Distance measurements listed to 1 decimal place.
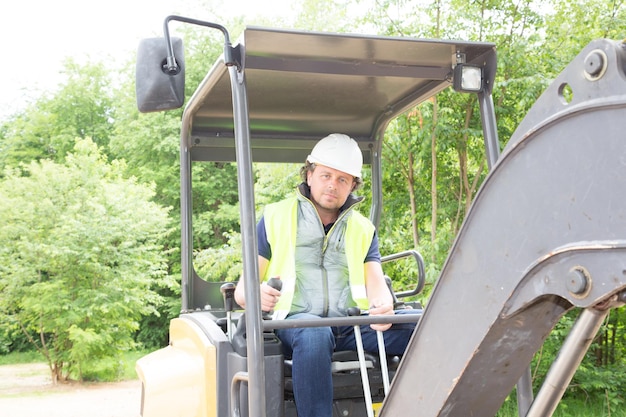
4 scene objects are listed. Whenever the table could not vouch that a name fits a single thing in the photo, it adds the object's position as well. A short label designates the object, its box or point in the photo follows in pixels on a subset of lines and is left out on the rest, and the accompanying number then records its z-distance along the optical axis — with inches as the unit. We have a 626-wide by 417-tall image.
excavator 58.4
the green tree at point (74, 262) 681.6
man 138.9
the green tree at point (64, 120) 1164.5
